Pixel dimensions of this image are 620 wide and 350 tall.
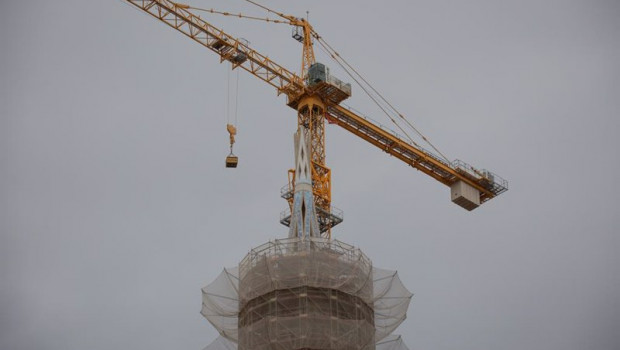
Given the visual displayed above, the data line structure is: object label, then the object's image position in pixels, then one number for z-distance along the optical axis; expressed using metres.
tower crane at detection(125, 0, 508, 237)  127.69
